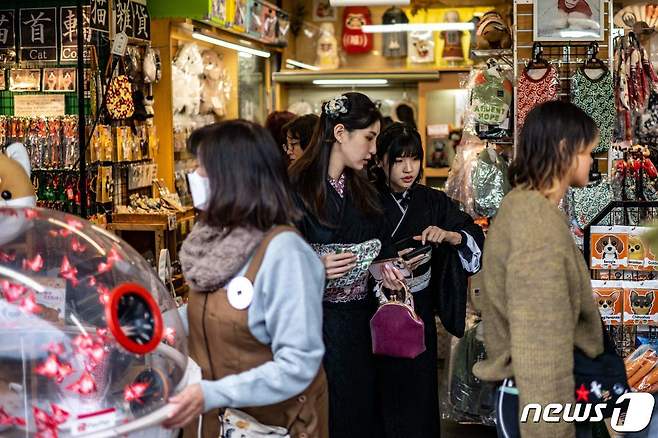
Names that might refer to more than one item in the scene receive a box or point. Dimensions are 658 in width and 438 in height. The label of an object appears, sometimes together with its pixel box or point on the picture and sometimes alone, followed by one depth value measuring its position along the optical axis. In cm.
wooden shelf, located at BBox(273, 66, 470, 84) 903
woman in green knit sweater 231
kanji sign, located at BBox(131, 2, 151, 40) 572
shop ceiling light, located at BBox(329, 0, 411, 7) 565
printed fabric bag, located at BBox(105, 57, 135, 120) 546
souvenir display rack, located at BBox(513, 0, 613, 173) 493
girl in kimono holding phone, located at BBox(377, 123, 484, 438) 397
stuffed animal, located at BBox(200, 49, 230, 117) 757
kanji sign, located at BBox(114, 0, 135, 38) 541
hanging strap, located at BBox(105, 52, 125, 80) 544
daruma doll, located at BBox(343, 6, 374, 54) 989
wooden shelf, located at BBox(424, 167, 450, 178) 889
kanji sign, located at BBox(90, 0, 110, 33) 514
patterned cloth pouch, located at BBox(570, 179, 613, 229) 472
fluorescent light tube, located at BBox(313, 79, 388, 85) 926
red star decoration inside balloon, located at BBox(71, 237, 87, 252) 226
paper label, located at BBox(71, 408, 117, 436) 201
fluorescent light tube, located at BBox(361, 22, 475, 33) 920
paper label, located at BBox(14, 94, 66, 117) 527
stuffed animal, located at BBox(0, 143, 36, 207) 296
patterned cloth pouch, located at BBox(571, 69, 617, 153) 475
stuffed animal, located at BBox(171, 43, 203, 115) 672
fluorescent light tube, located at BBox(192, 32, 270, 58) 684
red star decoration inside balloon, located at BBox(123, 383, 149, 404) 211
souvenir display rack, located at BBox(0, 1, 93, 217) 518
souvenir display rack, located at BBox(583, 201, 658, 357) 385
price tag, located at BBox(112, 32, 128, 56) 523
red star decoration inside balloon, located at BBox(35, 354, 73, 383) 212
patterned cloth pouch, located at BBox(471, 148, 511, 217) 492
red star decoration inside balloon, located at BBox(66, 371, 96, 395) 211
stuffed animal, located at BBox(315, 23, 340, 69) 986
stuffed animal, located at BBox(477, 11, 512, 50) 543
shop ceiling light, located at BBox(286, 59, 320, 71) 953
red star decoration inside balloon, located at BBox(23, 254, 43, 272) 222
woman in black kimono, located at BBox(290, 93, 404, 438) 346
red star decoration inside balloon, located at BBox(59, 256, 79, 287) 221
